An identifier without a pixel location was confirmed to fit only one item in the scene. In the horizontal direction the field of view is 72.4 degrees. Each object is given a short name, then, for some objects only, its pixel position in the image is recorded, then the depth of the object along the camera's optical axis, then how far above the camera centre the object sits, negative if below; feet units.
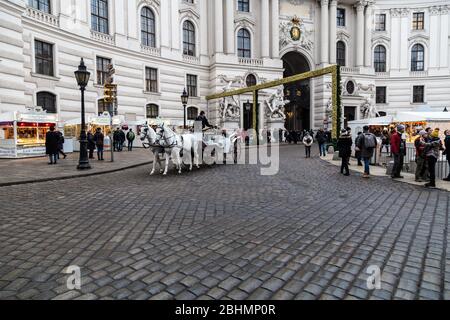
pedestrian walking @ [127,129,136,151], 79.92 +1.03
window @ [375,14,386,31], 152.46 +57.35
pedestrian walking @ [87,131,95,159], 59.06 -0.14
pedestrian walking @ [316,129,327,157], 66.21 -0.48
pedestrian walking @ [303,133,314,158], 60.20 -0.71
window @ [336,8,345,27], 150.20 +59.72
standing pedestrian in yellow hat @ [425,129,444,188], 29.96 -1.40
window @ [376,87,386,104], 153.79 +21.89
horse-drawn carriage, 37.88 -0.54
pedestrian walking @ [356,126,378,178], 36.42 -0.85
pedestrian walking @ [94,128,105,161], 55.88 +0.04
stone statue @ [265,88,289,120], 123.13 +13.44
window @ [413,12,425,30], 148.56 +57.17
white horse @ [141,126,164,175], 37.08 +0.33
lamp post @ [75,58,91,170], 42.04 +5.01
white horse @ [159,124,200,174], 38.19 -0.47
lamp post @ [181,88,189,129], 68.32 +9.55
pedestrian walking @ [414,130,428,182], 32.59 -1.83
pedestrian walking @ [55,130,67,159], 49.28 +1.06
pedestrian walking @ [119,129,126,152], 76.65 +0.51
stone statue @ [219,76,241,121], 115.55 +12.77
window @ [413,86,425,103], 151.12 +21.80
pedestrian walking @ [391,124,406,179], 35.19 -1.32
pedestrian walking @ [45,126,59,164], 48.47 -0.21
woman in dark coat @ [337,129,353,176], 38.65 -1.25
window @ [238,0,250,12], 130.09 +57.09
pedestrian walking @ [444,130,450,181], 33.79 -0.76
